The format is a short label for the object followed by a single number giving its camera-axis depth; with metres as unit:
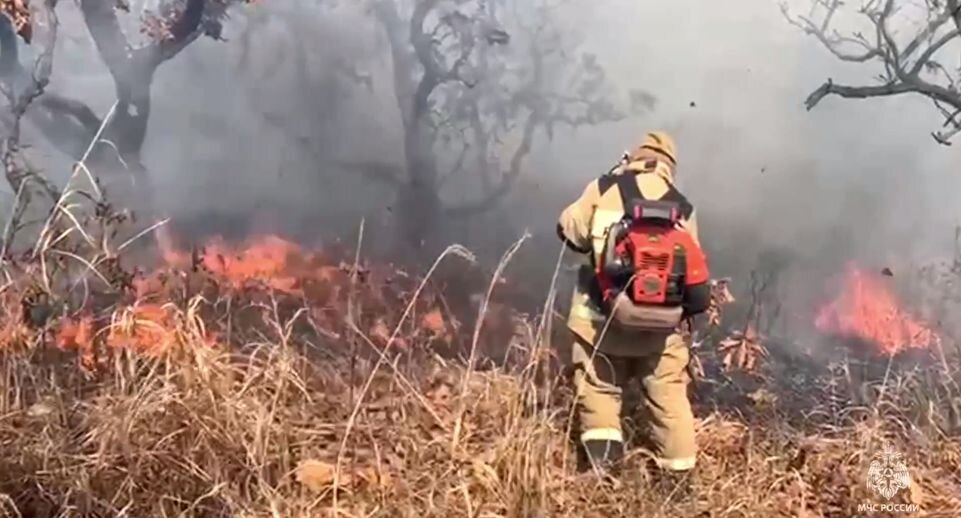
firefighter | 3.94
